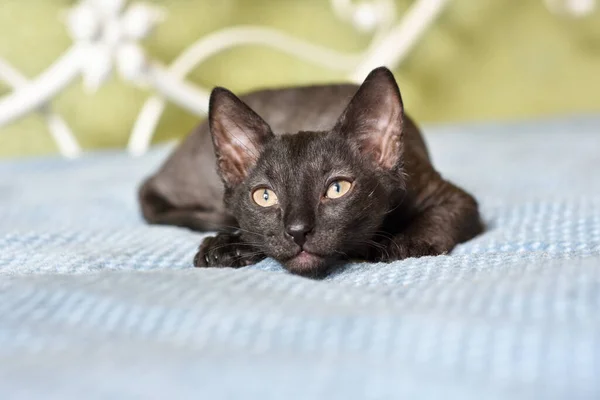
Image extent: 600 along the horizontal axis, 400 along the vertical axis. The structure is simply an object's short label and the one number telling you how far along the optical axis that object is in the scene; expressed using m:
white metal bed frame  0.72
